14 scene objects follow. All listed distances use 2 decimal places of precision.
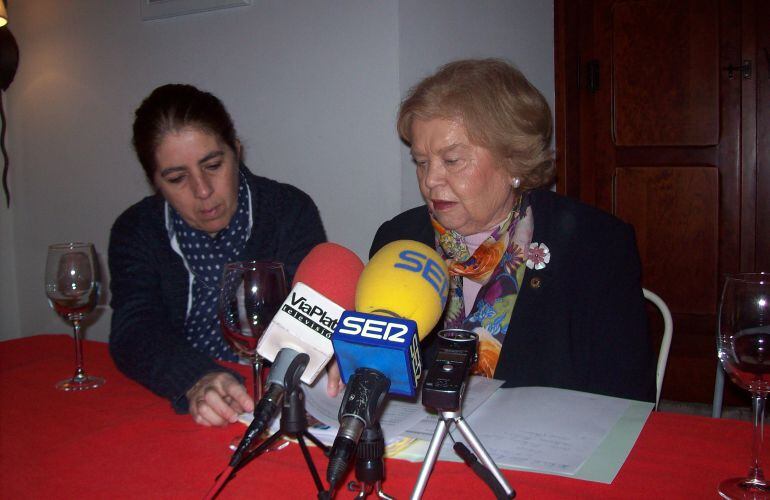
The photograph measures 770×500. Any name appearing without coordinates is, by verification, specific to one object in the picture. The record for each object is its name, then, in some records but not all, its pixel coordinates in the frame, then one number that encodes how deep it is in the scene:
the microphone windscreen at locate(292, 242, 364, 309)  0.92
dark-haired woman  1.67
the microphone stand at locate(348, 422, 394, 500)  0.72
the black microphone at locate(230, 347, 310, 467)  0.72
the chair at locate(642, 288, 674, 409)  1.55
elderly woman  1.60
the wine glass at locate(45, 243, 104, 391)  1.40
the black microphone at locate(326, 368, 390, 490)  0.63
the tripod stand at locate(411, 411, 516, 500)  0.73
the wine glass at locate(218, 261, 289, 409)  1.01
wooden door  3.22
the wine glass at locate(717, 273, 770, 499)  0.80
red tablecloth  0.85
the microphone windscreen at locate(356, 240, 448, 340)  0.81
